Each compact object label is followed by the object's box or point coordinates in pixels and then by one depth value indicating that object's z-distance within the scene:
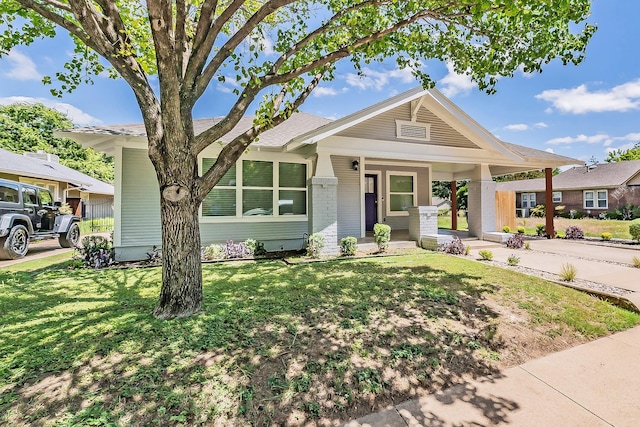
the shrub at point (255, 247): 8.48
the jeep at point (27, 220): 8.91
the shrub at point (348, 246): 8.31
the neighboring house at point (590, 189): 23.22
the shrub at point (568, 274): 5.60
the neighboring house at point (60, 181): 13.90
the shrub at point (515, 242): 9.63
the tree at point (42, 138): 28.13
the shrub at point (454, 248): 8.58
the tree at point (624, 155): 38.03
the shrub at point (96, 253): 7.27
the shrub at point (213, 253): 7.94
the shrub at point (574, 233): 12.05
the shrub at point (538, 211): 26.86
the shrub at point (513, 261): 6.93
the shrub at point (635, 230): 10.38
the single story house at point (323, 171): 8.08
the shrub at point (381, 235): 8.62
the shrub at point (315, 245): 8.12
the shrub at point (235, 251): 8.16
